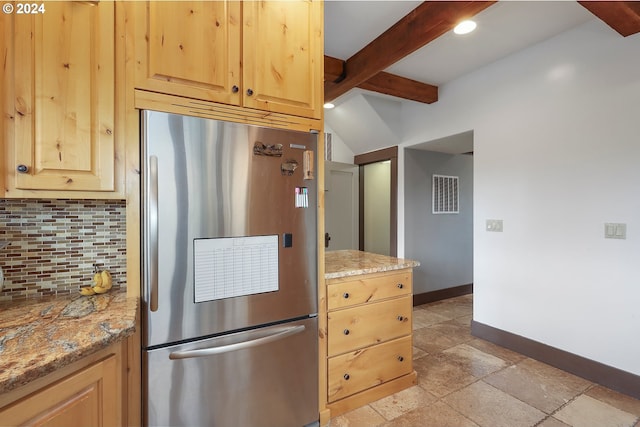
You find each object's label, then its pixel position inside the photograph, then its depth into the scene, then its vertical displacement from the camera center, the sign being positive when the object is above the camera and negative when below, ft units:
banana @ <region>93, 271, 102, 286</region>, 4.62 -1.06
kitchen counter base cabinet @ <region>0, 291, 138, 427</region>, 2.48 -1.40
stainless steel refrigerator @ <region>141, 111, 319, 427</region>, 4.22 -1.00
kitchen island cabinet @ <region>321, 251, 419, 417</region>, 5.88 -2.63
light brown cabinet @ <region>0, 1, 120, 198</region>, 3.68 +1.58
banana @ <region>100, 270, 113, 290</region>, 4.66 -1.10
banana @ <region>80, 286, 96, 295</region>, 4.54 -1.23
